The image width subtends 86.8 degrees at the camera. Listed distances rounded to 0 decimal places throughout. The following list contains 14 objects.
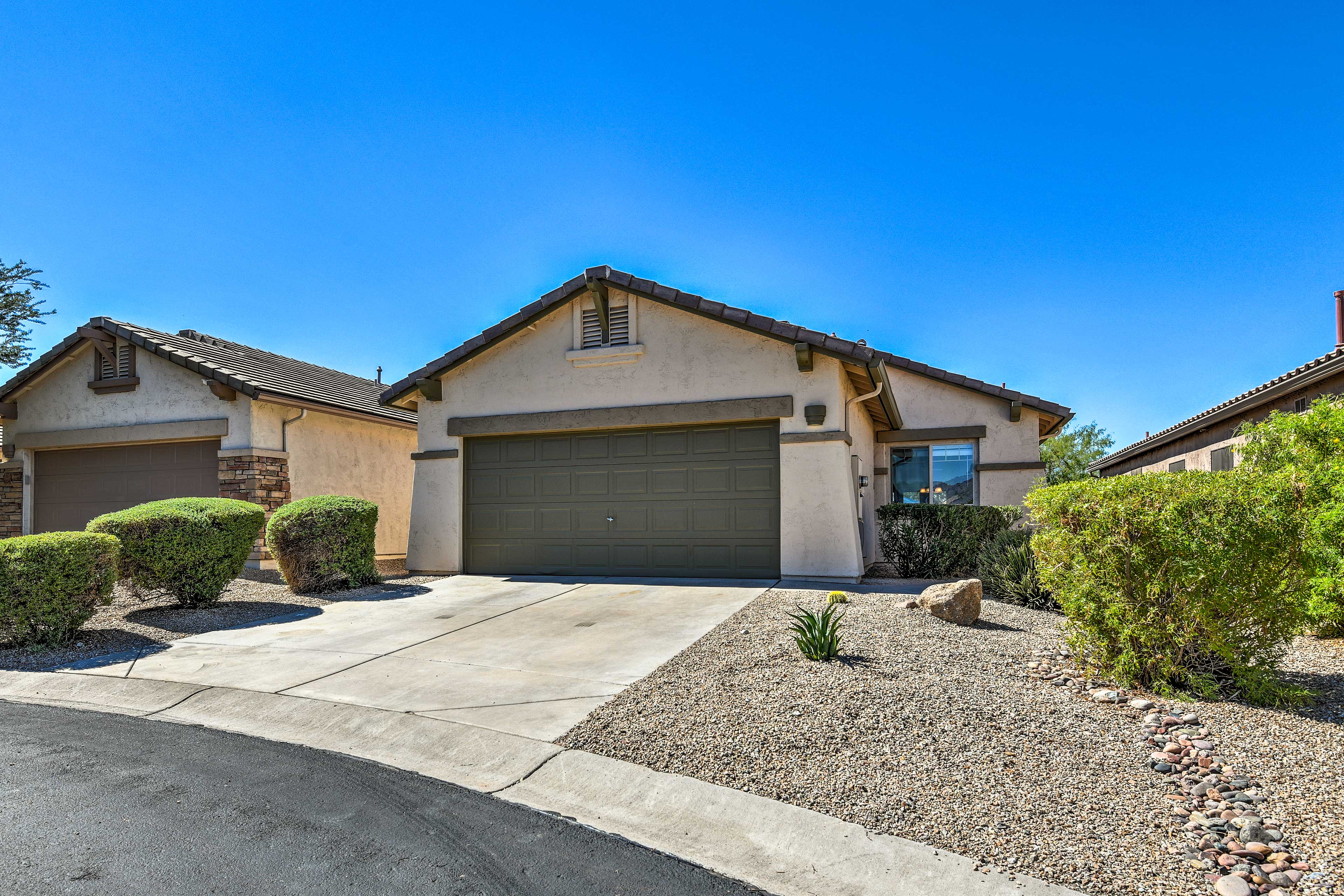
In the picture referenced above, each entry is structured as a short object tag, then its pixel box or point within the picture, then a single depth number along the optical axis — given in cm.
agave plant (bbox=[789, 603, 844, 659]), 552
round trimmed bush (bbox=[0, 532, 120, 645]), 681
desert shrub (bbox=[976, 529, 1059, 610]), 819
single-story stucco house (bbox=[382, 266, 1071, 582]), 1044
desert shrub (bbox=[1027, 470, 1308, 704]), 449
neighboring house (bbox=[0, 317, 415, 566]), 1352
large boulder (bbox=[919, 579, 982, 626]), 711
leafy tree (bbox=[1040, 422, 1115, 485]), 3506
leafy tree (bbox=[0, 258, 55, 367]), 1820
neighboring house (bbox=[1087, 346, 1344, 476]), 994
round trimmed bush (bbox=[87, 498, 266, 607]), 860
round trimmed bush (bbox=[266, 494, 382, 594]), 1009
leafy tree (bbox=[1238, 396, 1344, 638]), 564
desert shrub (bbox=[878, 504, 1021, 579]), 1134
